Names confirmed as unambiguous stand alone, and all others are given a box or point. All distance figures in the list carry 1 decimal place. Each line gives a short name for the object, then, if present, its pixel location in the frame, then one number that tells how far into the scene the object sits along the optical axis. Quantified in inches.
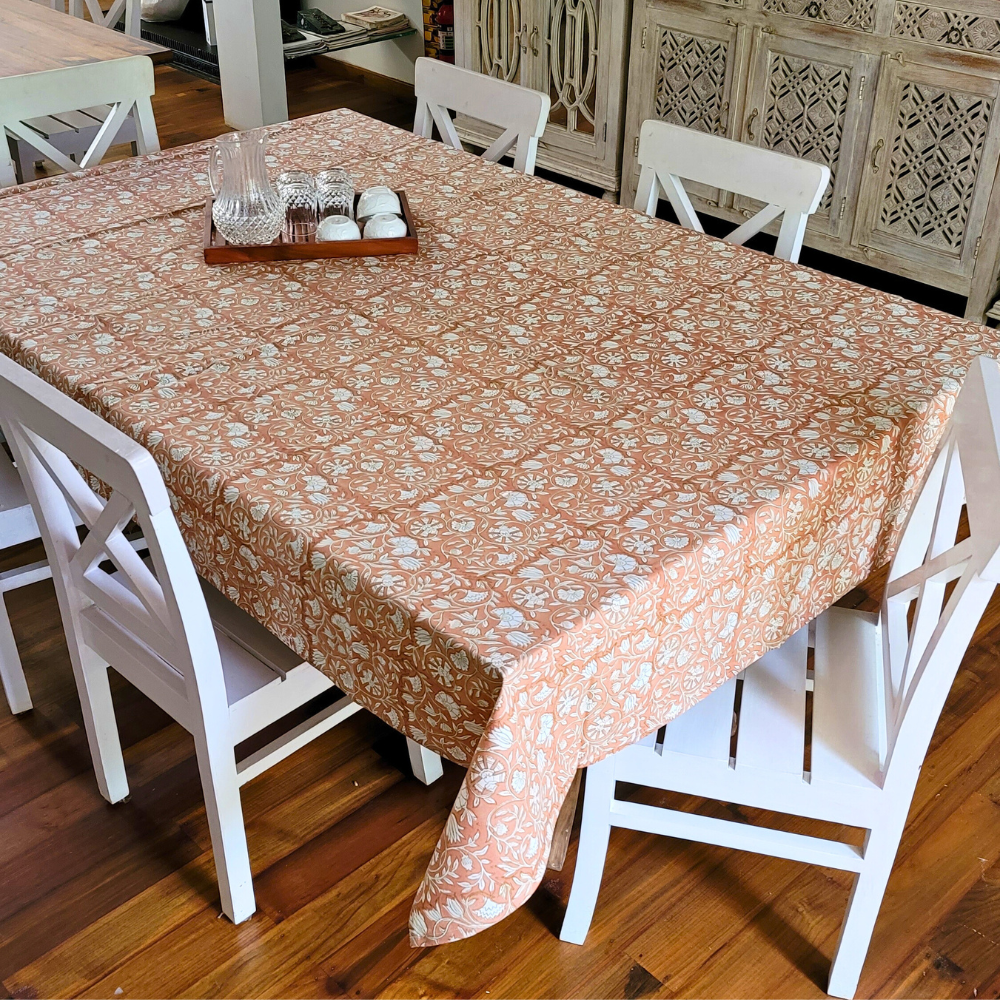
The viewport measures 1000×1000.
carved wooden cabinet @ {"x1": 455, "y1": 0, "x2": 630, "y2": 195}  137.6
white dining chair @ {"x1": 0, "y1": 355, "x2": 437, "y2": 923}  45.5
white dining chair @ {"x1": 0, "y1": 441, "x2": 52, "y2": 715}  67.5
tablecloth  42.8
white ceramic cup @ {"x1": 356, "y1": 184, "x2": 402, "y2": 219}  73.1
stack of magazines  167.9
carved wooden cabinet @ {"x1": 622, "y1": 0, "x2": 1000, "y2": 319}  108.3
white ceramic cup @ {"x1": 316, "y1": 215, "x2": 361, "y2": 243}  71.7
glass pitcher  69.6
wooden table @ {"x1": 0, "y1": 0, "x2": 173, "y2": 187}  90.0
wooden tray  70.4
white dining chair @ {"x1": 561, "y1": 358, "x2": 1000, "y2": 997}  47.1
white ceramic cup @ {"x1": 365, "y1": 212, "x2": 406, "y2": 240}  71.7
